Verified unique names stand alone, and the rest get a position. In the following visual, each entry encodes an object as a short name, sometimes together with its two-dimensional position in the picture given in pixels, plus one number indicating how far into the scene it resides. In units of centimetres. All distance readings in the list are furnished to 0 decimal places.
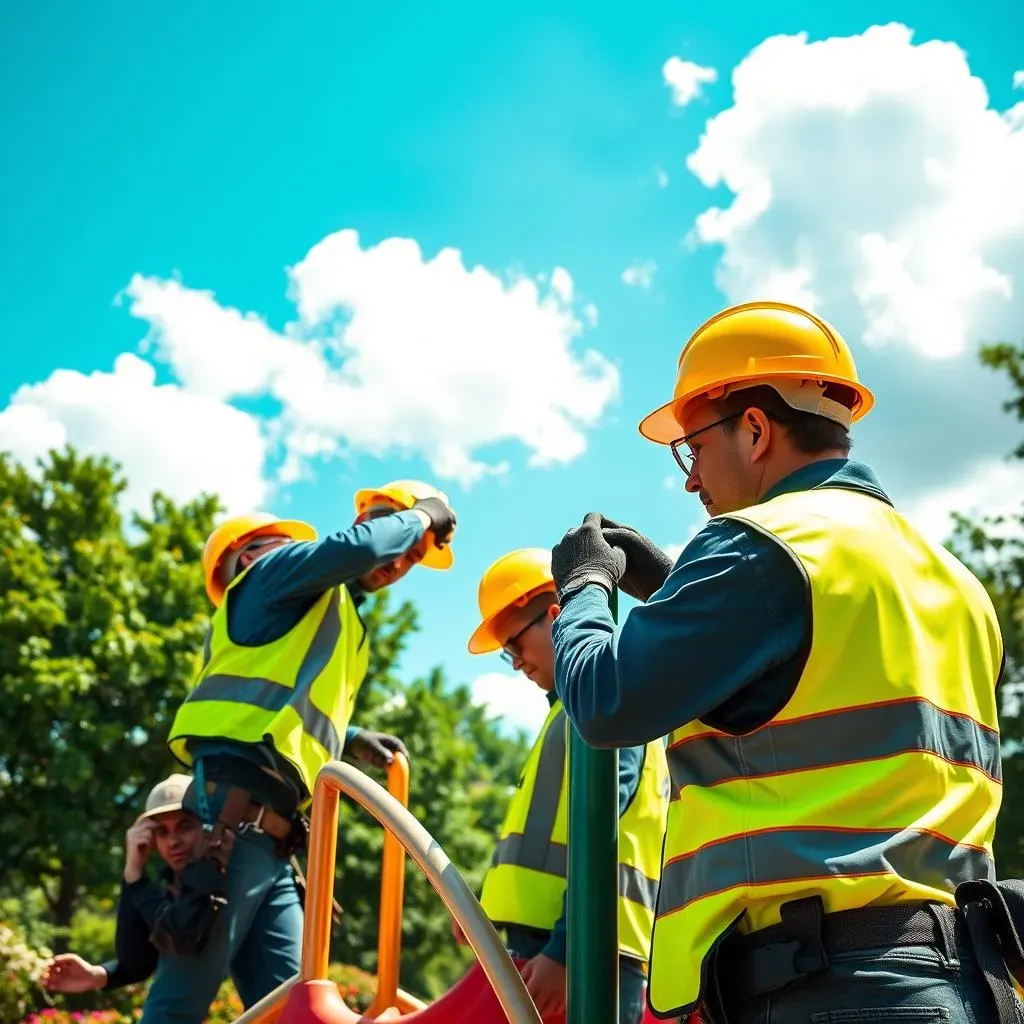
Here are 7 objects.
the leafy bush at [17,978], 1033
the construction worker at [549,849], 300
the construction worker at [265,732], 360
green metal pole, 183
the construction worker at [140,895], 401
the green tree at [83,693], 1612
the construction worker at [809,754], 154
